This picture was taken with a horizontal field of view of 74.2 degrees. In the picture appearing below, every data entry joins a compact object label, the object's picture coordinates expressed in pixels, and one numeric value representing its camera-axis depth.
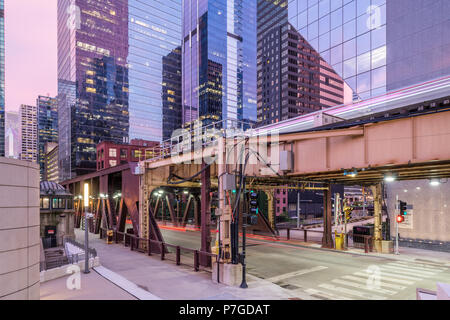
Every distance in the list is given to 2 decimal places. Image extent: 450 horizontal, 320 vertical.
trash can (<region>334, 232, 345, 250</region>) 22.95
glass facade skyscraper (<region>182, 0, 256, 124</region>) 170.12
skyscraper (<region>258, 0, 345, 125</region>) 136.88
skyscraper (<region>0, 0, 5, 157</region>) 110.04
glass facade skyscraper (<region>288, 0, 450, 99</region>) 22.27
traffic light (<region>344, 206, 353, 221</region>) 22.49
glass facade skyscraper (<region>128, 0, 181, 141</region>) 145.38
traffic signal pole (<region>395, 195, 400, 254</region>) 20.55
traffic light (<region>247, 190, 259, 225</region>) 12.58
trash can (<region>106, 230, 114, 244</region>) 26.54
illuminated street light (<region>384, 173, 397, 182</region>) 16.27
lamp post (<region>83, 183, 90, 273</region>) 15.30
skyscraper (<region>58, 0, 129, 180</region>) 124.56
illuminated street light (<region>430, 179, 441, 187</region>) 18.63
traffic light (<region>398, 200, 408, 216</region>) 20.00
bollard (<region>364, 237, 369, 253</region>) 21.64
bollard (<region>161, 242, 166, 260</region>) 19.01
